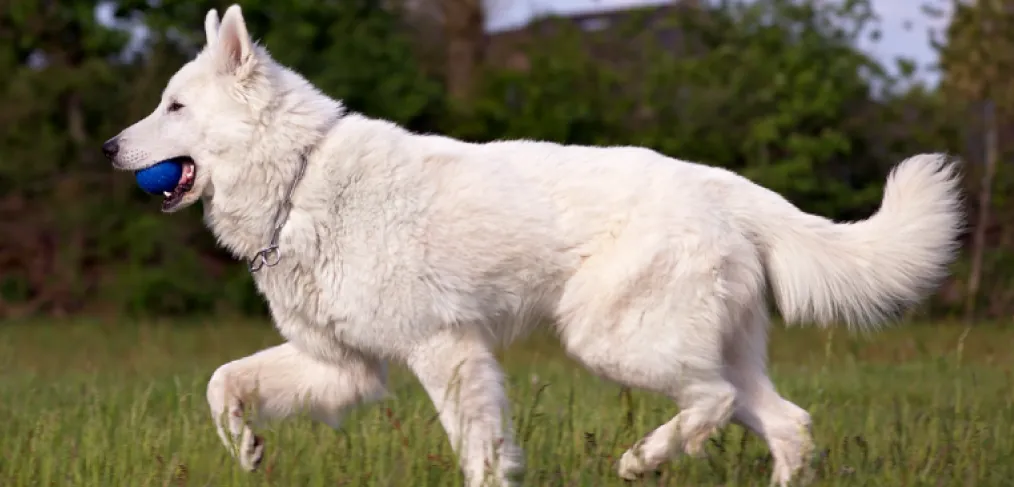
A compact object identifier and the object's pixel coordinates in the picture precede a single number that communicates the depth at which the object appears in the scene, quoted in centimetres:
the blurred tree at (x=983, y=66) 1349
